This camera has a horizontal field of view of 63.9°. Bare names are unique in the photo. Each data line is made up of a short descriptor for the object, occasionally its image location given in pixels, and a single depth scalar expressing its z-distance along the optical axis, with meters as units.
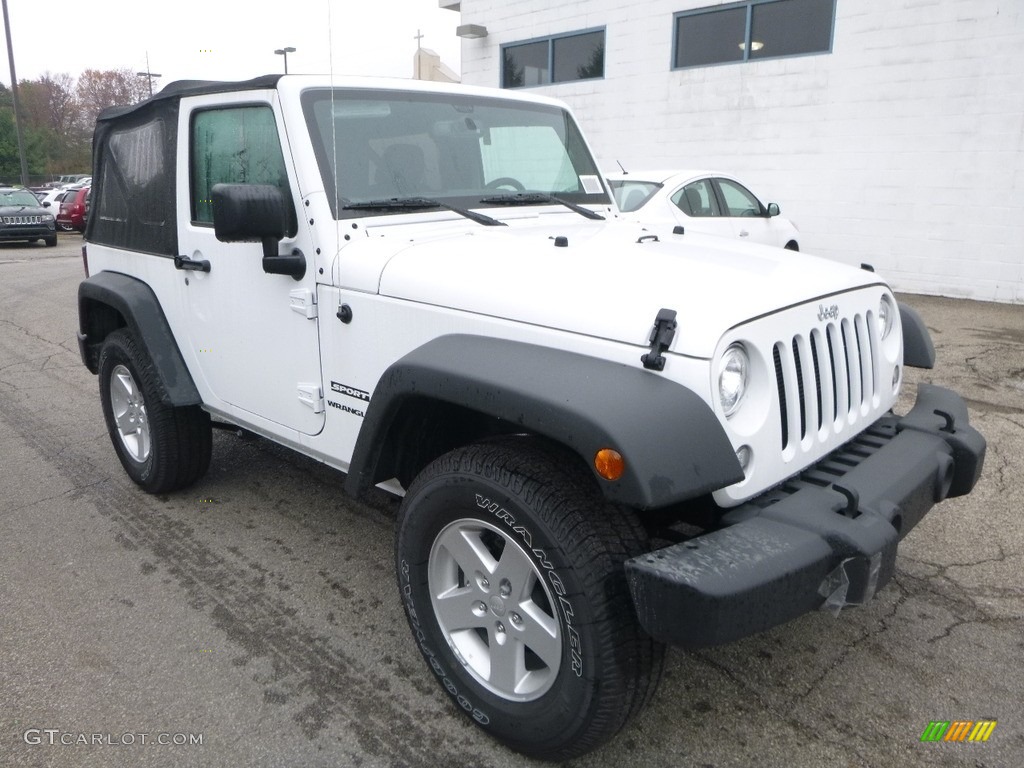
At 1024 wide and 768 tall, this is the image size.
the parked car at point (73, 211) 23.66
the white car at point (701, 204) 8.02
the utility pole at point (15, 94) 27.45
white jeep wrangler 2.03
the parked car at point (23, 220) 20.05
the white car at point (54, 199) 26.06
